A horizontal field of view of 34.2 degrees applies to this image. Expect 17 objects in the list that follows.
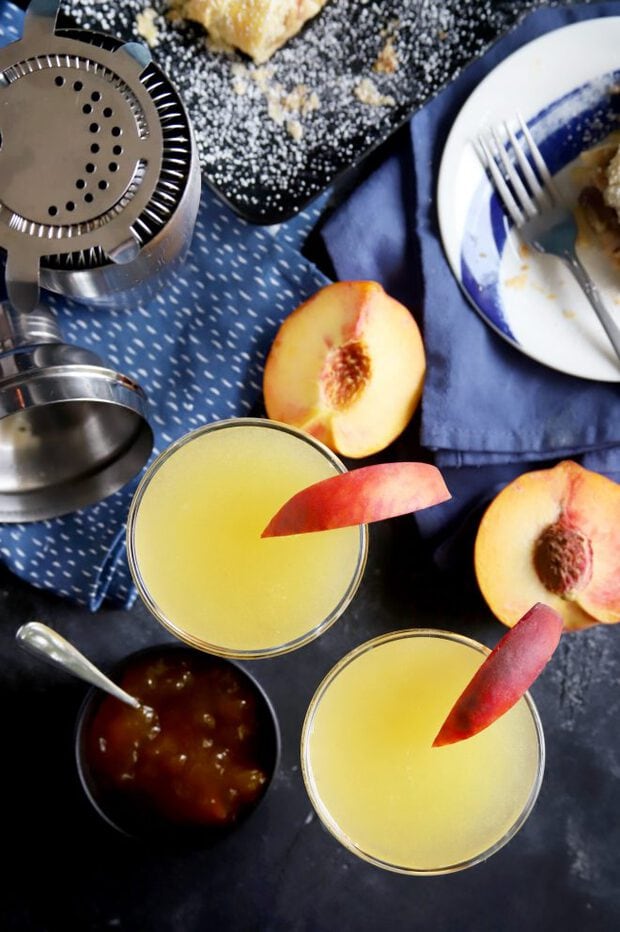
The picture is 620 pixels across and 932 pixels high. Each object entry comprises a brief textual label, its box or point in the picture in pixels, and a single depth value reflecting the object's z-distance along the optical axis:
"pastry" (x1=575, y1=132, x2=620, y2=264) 1.11
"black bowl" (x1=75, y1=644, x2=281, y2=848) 1.04
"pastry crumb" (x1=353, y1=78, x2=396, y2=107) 1.09
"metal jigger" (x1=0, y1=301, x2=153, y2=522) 1.09
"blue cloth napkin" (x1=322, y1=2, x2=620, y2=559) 1.11
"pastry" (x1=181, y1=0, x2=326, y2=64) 1.04
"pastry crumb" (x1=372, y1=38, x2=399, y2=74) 1.09
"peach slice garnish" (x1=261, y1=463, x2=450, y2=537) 0.86
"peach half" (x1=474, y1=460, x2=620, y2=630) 1.08
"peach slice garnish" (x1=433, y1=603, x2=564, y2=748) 0.87
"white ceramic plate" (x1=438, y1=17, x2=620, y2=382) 1.11
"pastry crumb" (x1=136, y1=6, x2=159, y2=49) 1.07
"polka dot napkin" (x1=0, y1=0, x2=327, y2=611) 1.12
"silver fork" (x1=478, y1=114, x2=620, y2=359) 1.11
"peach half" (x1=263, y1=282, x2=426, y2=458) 1.07
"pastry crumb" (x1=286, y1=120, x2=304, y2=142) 1.08
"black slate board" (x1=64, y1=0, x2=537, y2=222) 1.08
